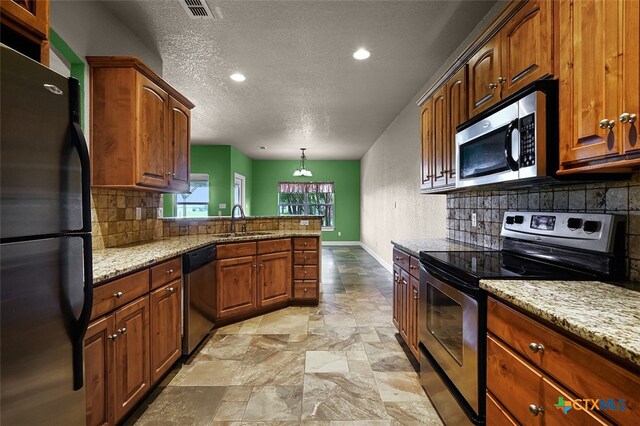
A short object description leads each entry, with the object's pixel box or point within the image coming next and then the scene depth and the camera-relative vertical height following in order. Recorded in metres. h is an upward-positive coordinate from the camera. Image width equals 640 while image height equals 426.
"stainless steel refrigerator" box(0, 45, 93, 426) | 0.85 -0.10
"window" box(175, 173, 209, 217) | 7.42 +0.31
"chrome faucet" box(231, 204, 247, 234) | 3.75 -0.15
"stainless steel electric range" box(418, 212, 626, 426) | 1.31 -0.28
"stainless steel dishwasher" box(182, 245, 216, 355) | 2.39 -0.70
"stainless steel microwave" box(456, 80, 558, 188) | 1.35 +0.38
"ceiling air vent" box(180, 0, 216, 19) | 2.17 +1.50
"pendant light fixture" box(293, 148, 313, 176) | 7.84 +1.02
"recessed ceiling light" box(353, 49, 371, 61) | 2.95 +1.55
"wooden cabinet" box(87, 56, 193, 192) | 2.21 +0.66
